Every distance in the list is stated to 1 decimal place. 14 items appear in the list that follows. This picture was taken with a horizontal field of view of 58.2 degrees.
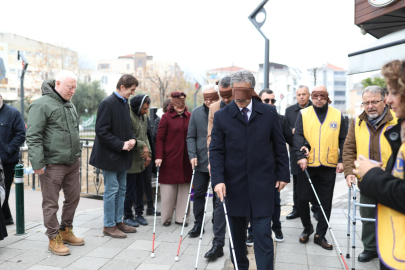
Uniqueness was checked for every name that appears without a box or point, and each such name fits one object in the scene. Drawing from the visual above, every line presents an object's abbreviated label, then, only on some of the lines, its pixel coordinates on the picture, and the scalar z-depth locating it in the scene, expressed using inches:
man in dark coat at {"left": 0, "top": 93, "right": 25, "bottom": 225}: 213.9
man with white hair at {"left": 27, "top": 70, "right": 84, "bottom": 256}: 171.8
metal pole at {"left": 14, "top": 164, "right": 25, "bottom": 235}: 202.2
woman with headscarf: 231.9
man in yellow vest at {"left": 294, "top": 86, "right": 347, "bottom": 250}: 188.1
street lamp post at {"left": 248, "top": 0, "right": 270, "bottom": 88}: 282.2
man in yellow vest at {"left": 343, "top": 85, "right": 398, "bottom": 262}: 158.1
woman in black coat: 70.8
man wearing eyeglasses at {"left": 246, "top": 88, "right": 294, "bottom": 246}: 196.2
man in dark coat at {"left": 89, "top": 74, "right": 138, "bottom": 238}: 195.2
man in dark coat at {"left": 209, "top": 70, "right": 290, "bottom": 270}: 131.3
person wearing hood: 227.5
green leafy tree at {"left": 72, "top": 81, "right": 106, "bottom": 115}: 1672.0
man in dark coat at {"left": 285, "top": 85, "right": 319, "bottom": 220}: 235.3
